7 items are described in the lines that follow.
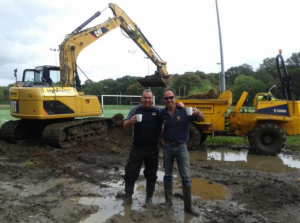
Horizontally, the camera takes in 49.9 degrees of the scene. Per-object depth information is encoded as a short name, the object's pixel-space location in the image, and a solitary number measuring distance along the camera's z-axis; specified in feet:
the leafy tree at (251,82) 130.39
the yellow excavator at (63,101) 32.04
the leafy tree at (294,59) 186.43
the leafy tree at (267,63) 218.32
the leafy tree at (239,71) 202.08
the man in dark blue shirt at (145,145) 16.16
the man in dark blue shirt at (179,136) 15.49
